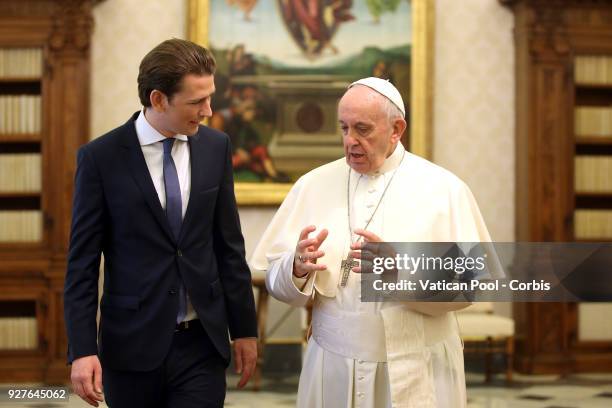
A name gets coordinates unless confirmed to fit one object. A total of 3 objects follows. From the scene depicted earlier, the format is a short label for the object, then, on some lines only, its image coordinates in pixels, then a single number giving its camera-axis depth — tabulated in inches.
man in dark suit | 121.6
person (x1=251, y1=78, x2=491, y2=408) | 126.0
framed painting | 341.1
